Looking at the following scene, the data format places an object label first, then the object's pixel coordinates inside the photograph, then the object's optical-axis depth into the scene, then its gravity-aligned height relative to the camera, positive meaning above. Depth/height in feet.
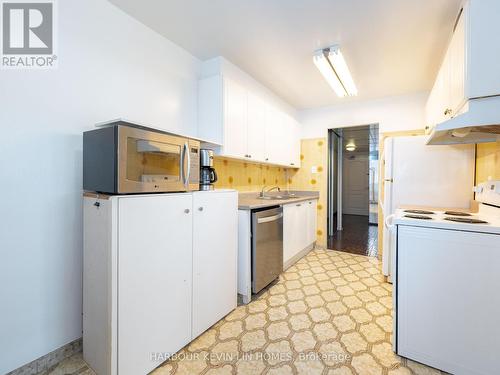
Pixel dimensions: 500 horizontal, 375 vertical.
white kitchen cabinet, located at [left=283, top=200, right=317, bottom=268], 9.16 -2.03
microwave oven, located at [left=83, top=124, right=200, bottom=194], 3.95 +0.44
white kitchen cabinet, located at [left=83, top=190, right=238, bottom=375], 3.82 -1.82
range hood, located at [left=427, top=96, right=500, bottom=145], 3.95 +1.30
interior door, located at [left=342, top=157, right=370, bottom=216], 22.67 -0.04
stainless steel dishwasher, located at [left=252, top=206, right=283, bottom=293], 6.91 -2.02
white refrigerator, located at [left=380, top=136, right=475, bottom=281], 7.36 +0.36
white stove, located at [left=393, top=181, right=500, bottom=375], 3.95 -2.01
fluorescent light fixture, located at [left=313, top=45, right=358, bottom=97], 7.07 +4.12
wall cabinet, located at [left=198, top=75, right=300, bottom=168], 7.42 +2.37
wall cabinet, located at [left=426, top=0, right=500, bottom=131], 3.90 +2.45
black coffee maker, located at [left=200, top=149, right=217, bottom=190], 5.95 +0.35
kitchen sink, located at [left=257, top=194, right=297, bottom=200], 10.82 -0.59
